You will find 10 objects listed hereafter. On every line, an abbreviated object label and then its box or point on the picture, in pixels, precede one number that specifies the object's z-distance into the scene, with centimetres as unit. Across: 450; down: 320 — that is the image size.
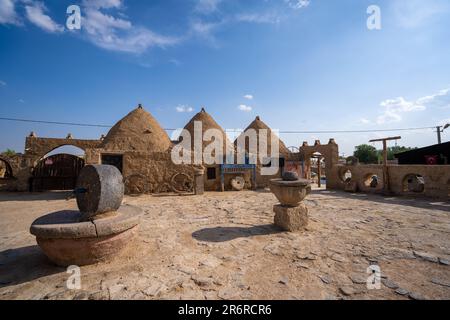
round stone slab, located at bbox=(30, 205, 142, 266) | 298
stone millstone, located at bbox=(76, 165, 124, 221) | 340
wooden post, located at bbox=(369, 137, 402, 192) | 1166
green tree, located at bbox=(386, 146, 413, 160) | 3689
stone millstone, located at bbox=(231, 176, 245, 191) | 1363
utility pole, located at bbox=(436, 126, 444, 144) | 2508
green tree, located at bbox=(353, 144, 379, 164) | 3428
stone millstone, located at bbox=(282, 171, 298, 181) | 510
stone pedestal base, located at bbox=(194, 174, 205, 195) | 1171
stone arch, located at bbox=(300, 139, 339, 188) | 1452
